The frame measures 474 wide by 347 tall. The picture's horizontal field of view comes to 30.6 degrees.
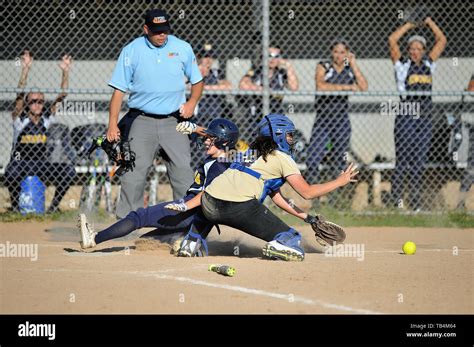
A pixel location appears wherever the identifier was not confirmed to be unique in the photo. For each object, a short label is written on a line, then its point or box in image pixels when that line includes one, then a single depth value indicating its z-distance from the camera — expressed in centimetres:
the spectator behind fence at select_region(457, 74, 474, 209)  1125
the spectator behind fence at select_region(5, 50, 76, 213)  1077
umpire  848
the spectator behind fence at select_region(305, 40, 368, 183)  1098
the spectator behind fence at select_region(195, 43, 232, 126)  1121
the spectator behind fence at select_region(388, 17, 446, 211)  1109
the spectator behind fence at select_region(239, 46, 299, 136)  1116
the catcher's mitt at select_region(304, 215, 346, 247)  740
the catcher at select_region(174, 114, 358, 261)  714
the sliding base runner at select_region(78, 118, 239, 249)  743
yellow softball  791
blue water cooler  1059
